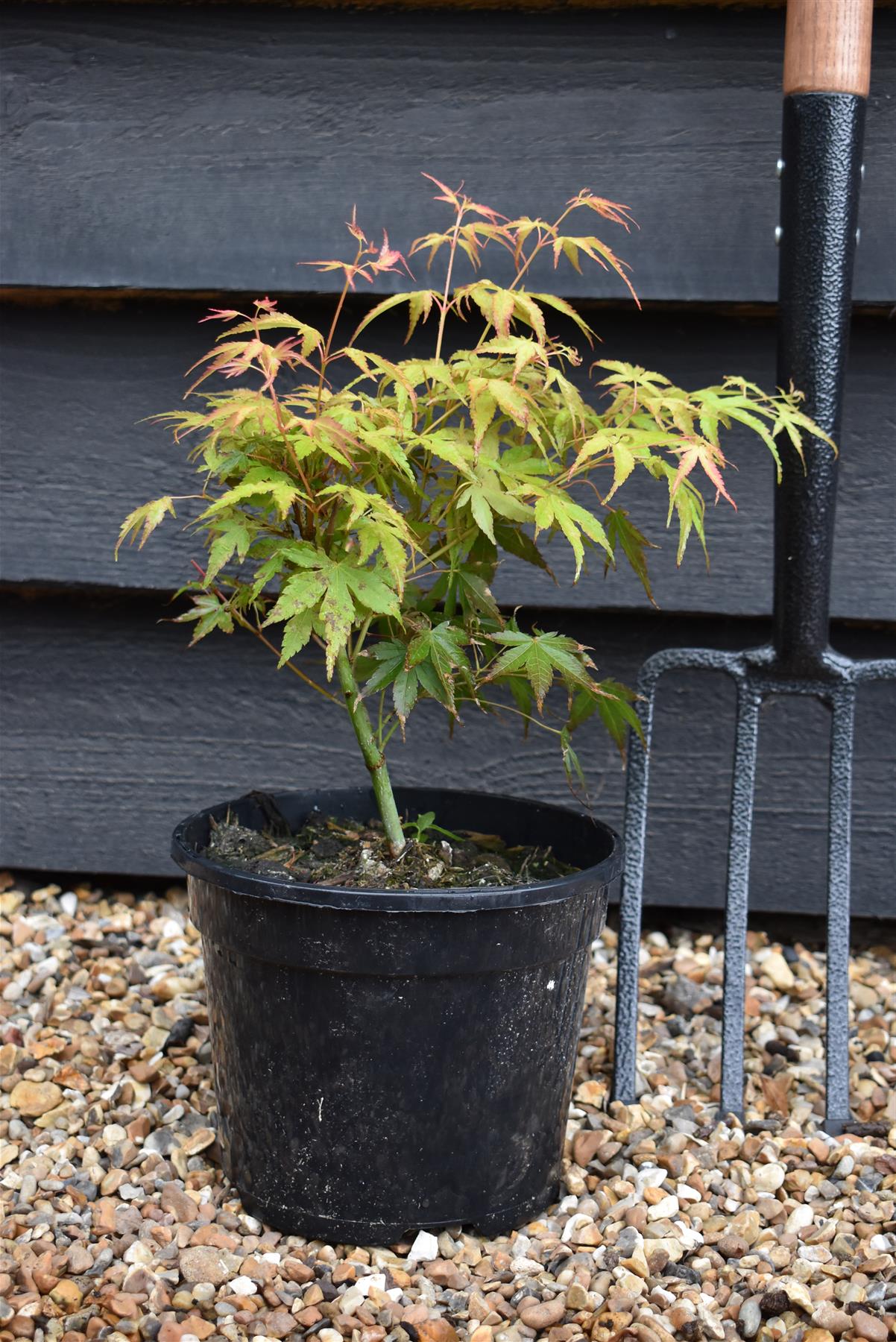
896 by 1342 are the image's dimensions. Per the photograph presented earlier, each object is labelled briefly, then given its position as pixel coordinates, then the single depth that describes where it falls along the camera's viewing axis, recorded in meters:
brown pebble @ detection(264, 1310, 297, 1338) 1.31
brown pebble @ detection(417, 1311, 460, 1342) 1.31
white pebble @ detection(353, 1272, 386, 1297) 1.33
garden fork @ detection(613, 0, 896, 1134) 1.44
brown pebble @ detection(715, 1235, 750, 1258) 1.36
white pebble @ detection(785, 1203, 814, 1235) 1.38
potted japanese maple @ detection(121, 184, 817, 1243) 1.32
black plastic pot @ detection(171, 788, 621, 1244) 1.34
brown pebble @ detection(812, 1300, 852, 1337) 1.32
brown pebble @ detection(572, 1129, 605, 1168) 1.43
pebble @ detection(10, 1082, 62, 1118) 1.46
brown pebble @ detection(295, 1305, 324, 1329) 1.32
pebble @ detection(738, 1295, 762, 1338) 1.32
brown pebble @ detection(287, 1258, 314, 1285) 1.34
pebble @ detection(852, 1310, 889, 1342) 1.31
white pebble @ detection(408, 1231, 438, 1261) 1.35
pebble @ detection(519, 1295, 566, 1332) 1.32
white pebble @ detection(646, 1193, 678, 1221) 1.39
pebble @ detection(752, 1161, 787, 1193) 1.41
